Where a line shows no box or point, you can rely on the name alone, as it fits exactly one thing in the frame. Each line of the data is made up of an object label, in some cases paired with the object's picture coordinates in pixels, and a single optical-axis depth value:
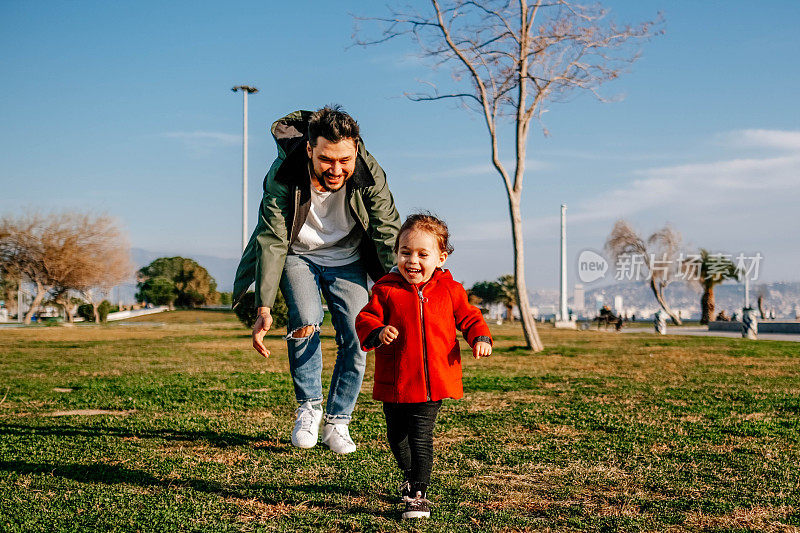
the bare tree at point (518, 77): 14.91
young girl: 3.15
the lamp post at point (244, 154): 35.47
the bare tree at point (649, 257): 48.81
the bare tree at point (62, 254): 47.84
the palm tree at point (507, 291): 70.62
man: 3.94
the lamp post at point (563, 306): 38.04
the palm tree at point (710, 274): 46.97
